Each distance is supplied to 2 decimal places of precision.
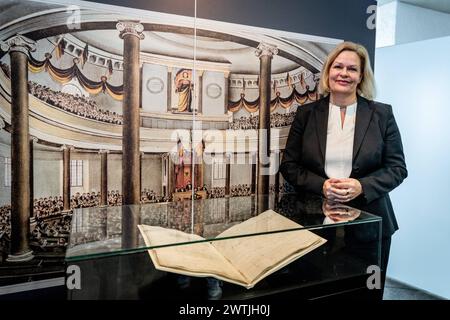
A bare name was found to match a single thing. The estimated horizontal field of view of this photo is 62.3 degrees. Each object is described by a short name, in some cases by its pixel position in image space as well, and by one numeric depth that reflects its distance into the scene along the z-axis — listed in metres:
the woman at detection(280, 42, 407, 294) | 1.76
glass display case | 0.99
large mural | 1.51
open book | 1.02
